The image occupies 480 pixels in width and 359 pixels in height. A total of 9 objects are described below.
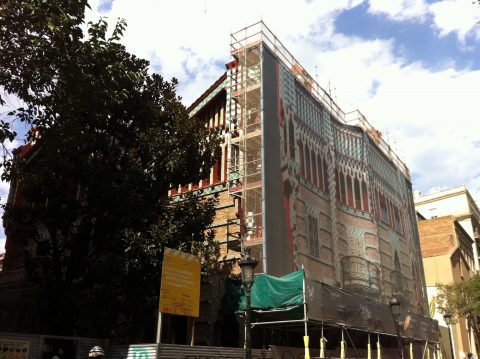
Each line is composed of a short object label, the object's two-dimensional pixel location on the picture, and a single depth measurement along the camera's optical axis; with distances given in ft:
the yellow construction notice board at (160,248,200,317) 39.37
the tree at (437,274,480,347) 102.99
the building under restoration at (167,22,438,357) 55.62
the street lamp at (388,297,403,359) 53.57
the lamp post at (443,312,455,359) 71.68
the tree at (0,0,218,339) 37.58
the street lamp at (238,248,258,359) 35.78
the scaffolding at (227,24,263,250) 57.98
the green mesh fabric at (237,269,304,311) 47.70
